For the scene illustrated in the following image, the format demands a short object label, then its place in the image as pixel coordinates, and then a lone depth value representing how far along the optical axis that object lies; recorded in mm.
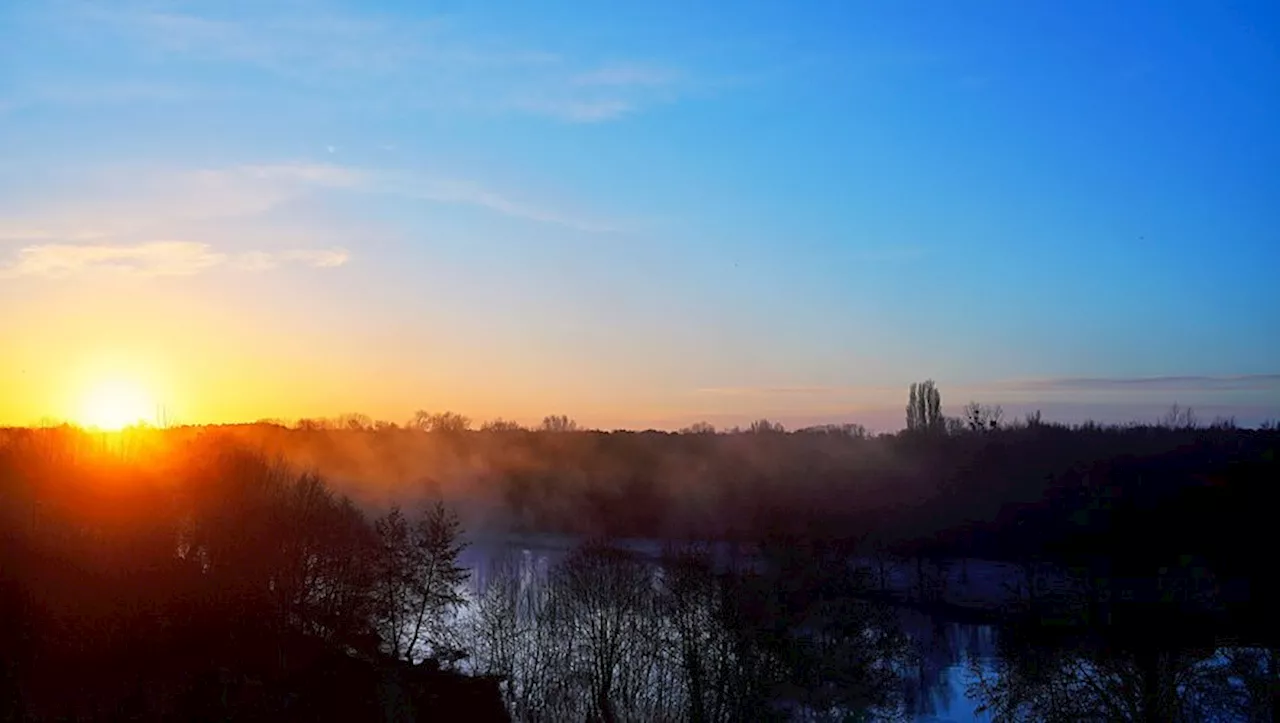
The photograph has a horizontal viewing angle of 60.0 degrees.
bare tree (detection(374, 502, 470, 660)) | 39594
